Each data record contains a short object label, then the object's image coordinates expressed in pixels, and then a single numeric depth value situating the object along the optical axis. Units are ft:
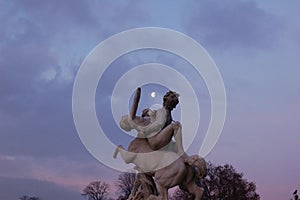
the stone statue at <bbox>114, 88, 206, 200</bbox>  28.63
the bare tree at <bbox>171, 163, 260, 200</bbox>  120.57
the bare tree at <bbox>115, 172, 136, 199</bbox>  116.86
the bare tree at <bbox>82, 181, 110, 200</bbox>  152.25
